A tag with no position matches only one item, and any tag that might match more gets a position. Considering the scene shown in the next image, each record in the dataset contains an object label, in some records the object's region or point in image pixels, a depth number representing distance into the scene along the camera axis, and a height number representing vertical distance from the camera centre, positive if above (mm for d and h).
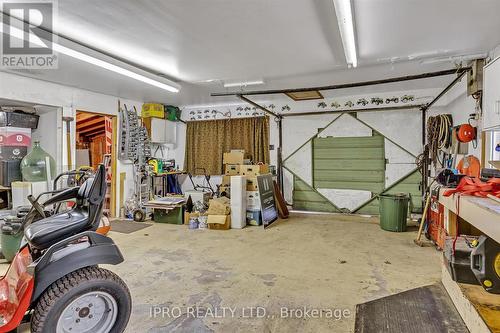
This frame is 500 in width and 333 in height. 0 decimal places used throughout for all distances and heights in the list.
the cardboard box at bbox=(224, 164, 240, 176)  6238 -184
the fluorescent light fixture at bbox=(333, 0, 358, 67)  2385 +1302
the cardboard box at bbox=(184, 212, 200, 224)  5567 -1093
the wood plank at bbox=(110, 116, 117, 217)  6273 -95
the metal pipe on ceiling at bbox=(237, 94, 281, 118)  6716 +1114
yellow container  6910 +1200
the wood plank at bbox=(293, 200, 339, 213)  6761 -1072
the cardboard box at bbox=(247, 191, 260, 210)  5627 -768
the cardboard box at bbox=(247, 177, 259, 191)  5672 -456
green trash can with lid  4961 -867
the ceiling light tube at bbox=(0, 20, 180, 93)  3059 +1271
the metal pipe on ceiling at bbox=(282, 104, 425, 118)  5879 +1137
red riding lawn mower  1770 -780
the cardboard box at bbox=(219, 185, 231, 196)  6367 -629
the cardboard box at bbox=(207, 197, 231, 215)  5379 -882
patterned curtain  7172 +519
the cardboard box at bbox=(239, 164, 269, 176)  5883 -188
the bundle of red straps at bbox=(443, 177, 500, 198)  2238 -205
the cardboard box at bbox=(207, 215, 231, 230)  5242 -1116
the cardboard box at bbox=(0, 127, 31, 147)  4859 +393
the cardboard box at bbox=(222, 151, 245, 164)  6559 +84
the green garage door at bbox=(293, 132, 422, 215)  6246 -272
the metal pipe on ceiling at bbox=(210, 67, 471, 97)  3699 +1168
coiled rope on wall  4953 +508
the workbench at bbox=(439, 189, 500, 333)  1704 -1048
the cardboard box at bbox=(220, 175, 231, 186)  6395 -435
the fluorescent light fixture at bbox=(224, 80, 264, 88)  5150 +1402
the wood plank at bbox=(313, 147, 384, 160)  6348 +197
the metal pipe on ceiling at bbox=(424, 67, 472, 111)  3652 +1174
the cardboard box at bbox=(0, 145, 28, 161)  4830 +113
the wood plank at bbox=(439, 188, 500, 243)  1605 -326
